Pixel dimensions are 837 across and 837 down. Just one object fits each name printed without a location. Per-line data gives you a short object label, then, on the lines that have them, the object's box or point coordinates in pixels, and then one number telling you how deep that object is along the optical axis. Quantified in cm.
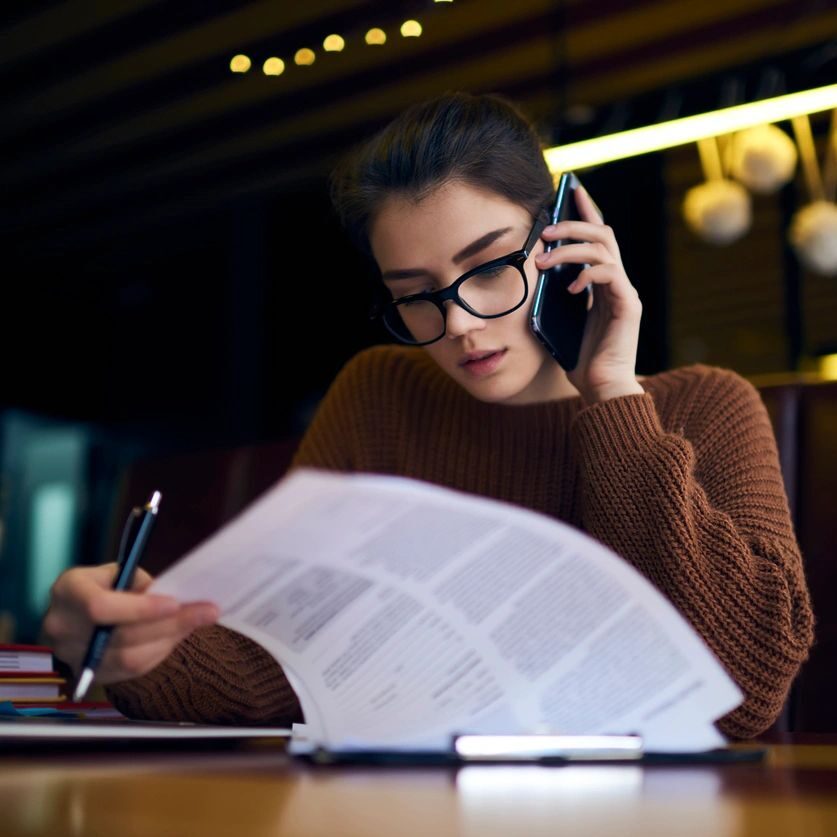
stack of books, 104
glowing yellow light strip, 234
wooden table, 43
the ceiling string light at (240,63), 464
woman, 100
